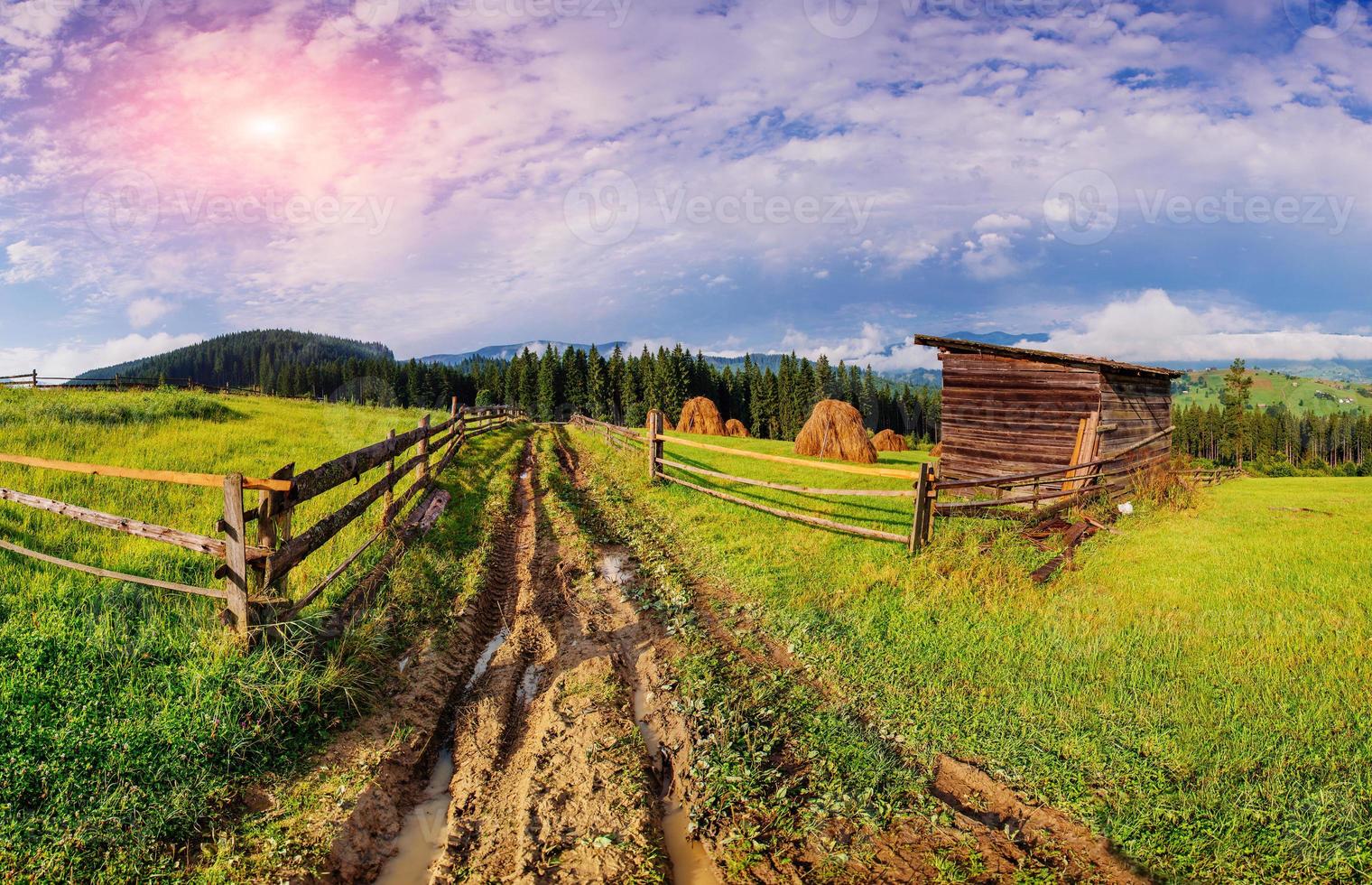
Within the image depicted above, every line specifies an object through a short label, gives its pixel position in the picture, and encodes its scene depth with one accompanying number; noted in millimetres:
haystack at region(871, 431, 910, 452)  38719
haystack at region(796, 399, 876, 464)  25562
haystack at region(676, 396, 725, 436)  43688
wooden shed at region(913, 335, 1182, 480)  14352
